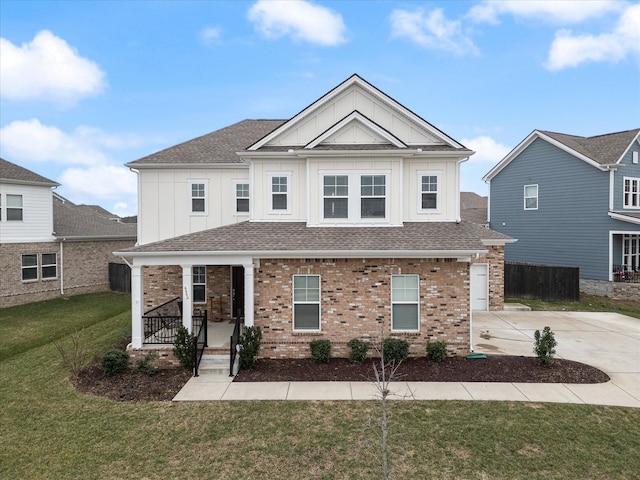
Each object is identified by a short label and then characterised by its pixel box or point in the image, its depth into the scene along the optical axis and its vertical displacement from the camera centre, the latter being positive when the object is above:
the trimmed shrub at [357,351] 10.12 -3.13
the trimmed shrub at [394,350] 10.08 -3.08
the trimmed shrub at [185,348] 9.80 -2.95
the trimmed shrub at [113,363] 9.46 -3.24
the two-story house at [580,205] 20.45 +1.86
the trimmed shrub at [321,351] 10.11 -3.14
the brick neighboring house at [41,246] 19.00 -0.58
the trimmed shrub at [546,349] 9.77 -2.97
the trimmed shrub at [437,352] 10.14 -3.16
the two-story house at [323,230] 10.40 +0.19
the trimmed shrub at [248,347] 9.83 -2.96
